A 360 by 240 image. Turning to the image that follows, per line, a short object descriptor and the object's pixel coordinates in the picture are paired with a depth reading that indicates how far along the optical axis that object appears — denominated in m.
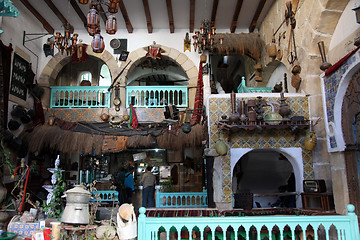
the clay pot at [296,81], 7.20
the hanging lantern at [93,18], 5.49
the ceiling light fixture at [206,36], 8.13
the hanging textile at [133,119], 9.12
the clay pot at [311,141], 6.38
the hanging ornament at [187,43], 9.70
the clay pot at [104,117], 9.44
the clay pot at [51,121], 9.04
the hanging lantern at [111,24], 5.78
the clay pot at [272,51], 8.68
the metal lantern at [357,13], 4.76
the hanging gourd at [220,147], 6.50
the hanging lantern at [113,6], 5.64
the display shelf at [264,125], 6.38
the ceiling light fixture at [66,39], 8.16
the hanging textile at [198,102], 8.54
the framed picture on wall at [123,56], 10.25
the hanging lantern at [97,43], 5.84
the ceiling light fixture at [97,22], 5.51
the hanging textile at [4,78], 7.58
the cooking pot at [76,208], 3.85
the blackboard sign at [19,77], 8.48
